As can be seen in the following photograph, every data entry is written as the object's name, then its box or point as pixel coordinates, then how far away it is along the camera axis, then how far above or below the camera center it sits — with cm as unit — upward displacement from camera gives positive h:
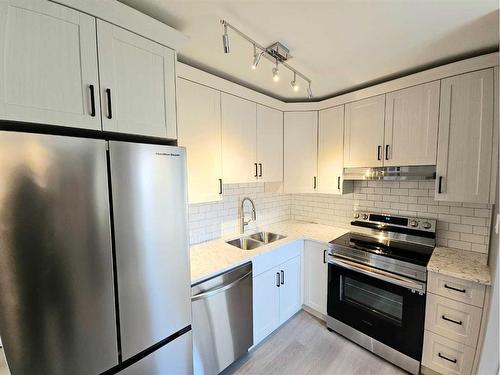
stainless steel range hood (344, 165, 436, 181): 192 +0
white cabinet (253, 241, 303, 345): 204 -117
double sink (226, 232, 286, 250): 251 -78
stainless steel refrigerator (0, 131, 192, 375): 85 -37
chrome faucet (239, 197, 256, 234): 258 -49
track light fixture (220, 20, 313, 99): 130 +89
